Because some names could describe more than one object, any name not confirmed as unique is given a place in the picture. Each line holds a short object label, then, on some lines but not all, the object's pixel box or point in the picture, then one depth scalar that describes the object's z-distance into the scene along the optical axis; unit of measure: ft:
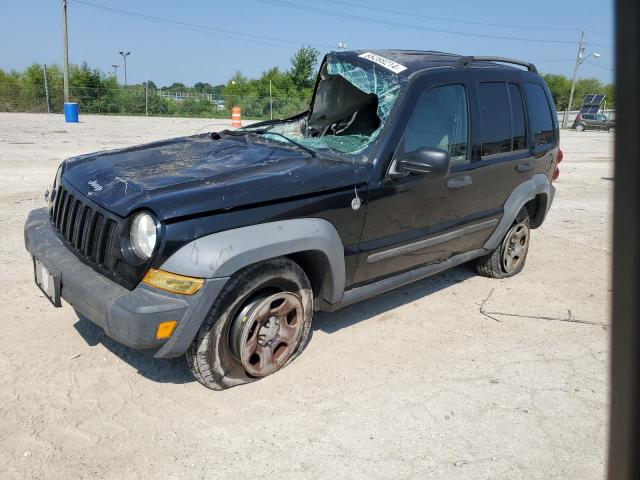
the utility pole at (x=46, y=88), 110.04
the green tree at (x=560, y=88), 201.37
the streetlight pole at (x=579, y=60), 165.03
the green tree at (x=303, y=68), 138.14
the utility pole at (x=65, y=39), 97.25
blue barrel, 82.12
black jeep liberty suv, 8.85
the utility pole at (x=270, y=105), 128.08
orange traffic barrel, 75.93
